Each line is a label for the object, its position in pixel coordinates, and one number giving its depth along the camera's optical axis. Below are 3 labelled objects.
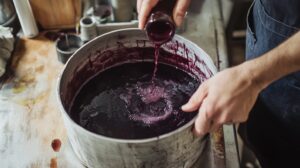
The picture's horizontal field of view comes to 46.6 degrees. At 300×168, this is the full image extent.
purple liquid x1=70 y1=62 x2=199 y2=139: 0.99
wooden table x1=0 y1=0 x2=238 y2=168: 1.08
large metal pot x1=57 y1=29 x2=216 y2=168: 0.81
